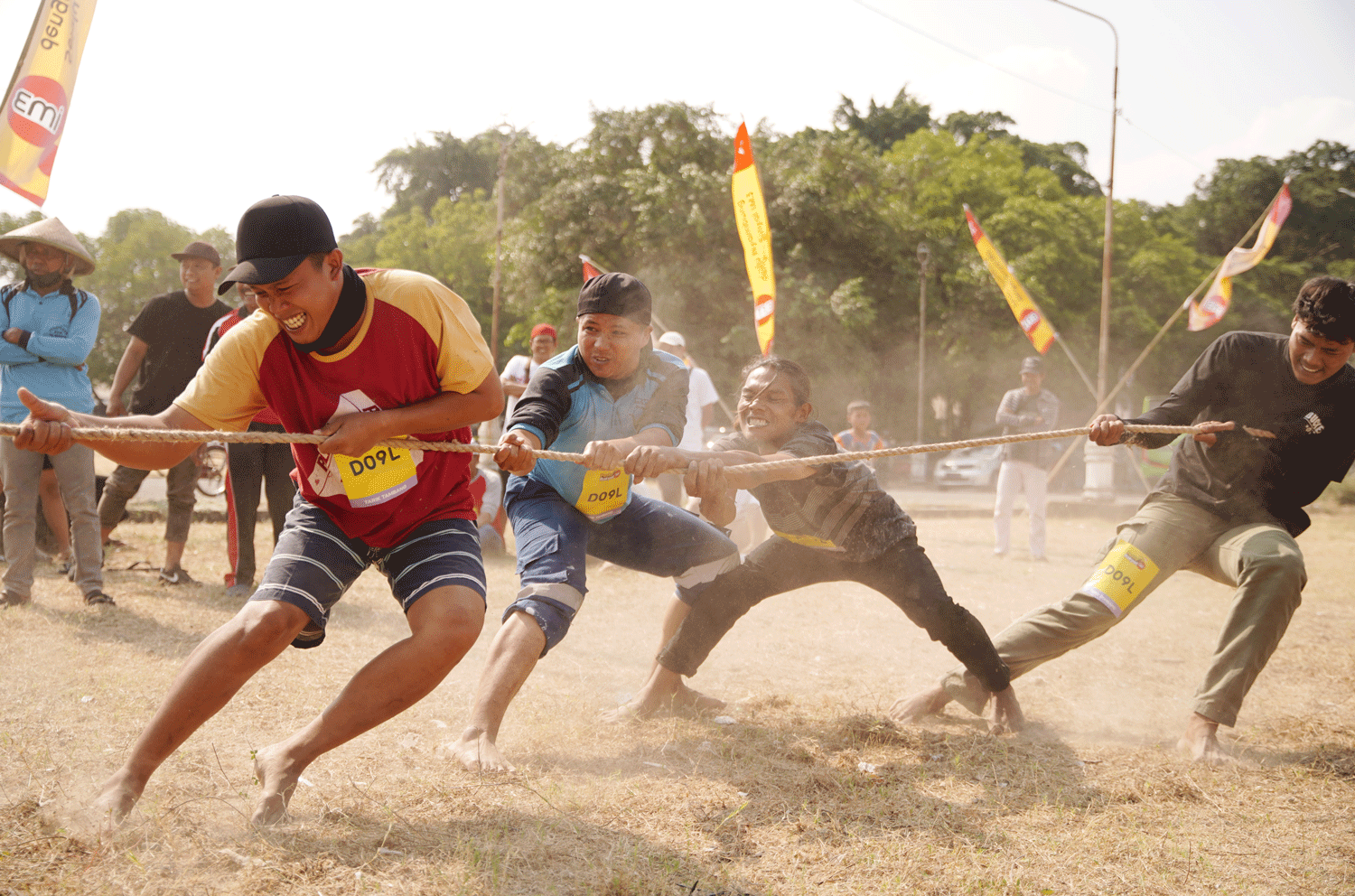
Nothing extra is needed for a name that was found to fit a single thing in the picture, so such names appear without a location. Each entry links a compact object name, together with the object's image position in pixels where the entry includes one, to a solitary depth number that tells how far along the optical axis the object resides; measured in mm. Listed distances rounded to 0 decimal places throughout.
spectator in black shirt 6000
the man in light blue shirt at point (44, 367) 5289
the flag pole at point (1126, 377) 12986
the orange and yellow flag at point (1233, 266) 12484
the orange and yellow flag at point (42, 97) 5312
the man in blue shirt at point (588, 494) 3094
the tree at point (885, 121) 46562
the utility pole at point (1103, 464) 15898
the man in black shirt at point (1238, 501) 3666
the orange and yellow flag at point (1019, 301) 12578
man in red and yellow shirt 2434
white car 21094
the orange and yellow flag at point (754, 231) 9555
